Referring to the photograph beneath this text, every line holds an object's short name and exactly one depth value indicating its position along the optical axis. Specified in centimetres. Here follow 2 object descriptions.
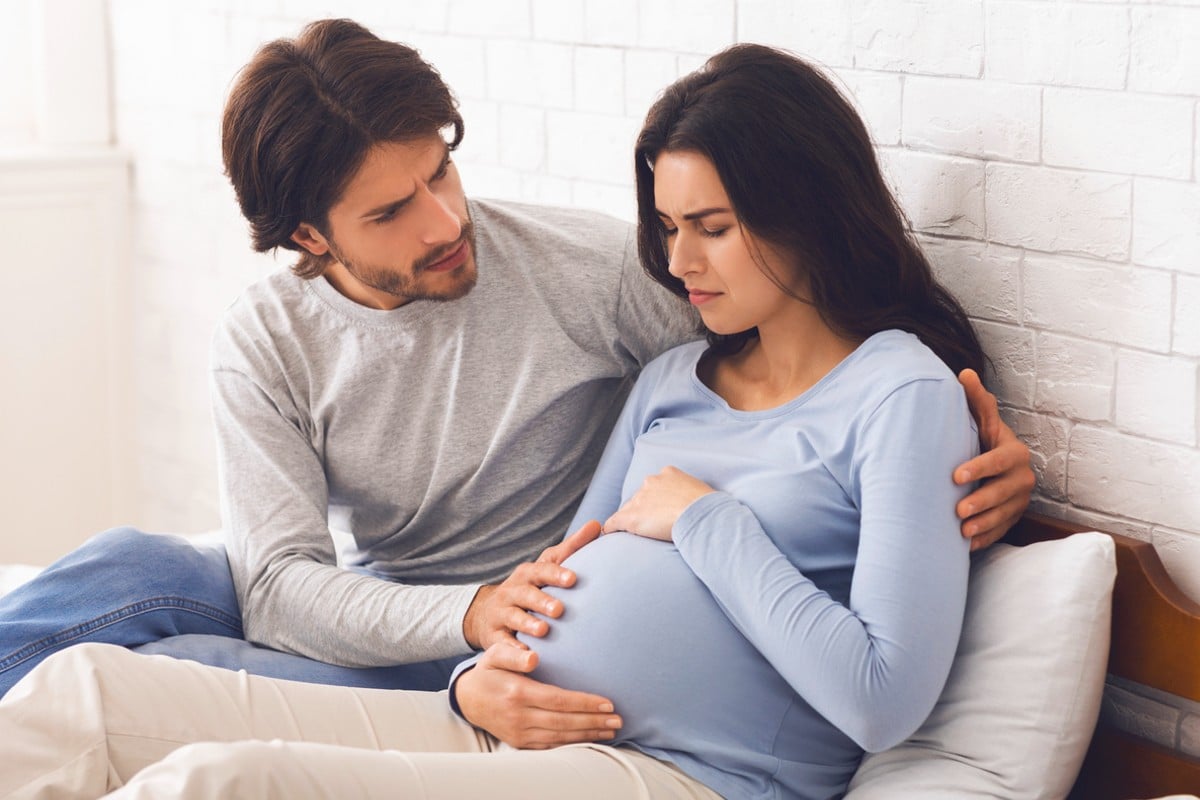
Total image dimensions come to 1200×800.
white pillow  270
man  296
